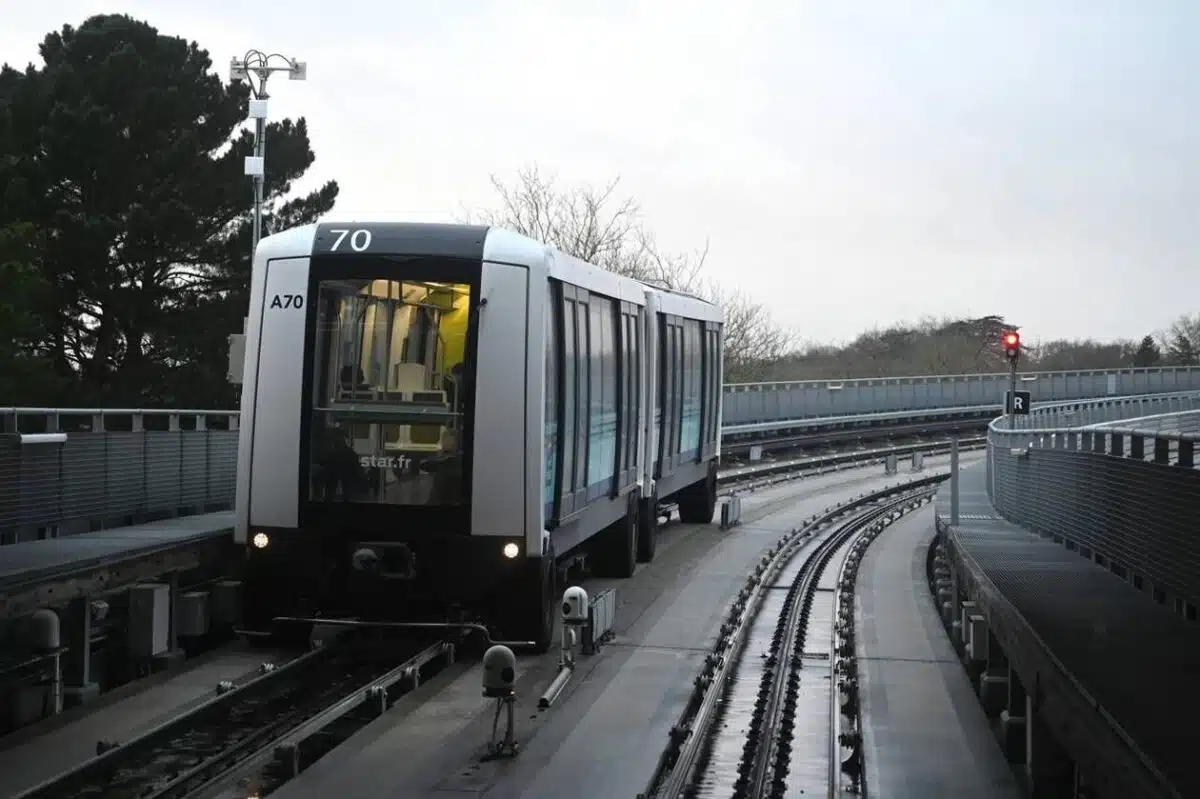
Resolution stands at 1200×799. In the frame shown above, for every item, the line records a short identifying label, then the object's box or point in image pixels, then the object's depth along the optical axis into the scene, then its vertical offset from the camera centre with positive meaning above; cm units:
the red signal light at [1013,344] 2642 +98
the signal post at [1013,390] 2640 +28
